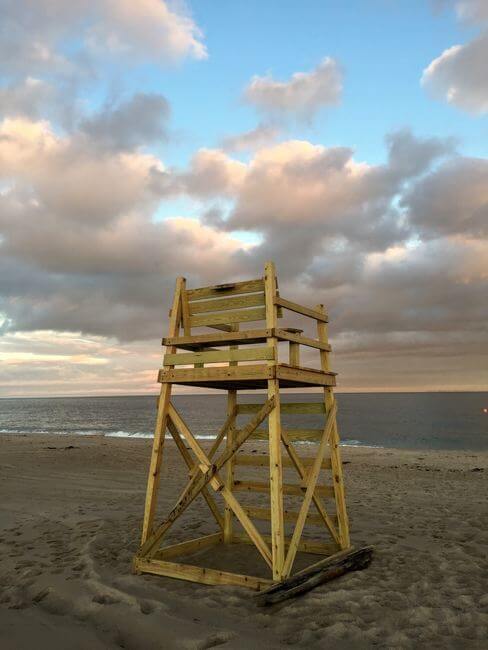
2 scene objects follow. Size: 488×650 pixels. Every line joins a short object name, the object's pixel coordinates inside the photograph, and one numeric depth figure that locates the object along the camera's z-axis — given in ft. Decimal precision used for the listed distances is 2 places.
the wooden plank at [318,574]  15.80
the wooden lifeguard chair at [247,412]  17.88
